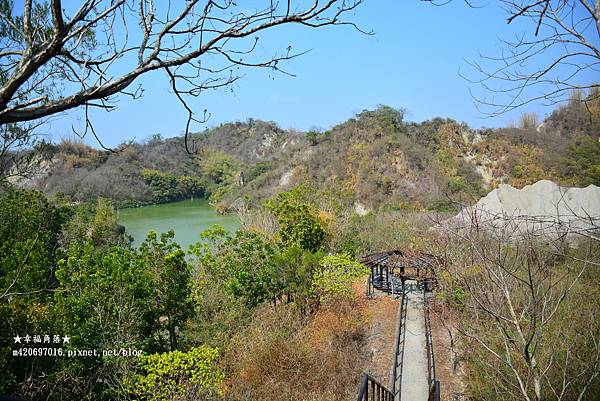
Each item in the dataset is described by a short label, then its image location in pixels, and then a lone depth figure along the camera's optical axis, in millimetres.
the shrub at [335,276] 10258
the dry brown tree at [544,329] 4617
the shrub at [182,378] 5585
